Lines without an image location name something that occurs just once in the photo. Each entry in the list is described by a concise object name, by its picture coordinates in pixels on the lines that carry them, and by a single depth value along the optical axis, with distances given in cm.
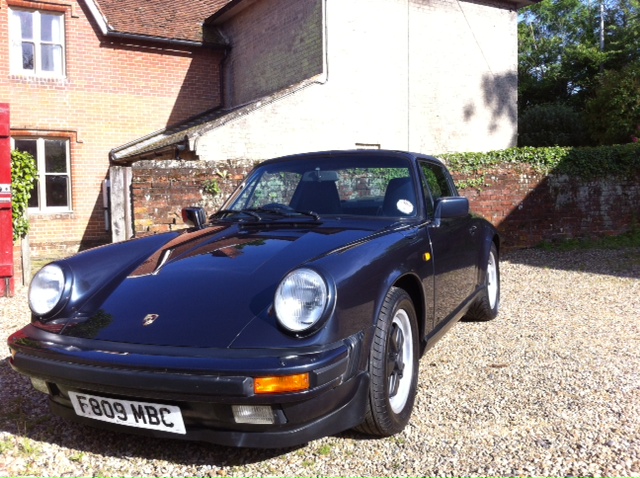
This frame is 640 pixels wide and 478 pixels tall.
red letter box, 648
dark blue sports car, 224
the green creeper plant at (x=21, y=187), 725
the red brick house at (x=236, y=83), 1228
